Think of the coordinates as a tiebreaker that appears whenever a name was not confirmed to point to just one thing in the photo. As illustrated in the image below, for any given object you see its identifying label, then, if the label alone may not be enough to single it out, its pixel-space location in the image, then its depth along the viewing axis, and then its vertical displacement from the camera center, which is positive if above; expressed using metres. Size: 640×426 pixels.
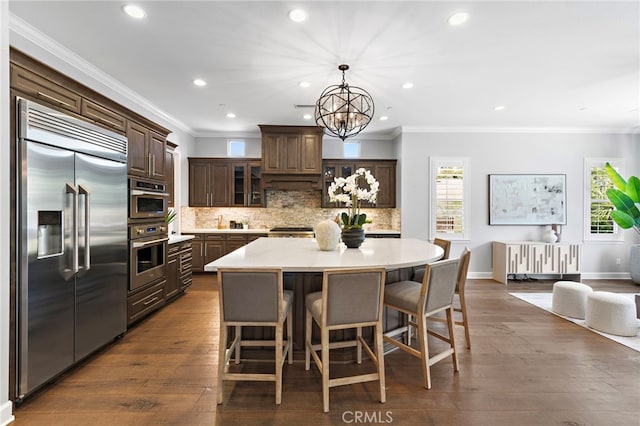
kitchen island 2.14 -0.38
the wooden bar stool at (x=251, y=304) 1.89 -0.61
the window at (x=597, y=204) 5.77 +0.13
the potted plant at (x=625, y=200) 4.62 +0.17
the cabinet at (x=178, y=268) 4.12 -0.86
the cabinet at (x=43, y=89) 1.95 +0.87
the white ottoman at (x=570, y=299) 3.60 -1.10
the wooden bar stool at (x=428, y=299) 2.15 -0.68
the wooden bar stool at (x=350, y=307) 1.89 -0.64
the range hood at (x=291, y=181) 5.79 +0.58
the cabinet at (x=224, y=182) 6.14 +0.59
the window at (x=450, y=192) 5.76 +0.36
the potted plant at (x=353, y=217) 2.83 -0.07
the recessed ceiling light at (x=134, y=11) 2.31 +1.59
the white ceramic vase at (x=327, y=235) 2.80 -0.23
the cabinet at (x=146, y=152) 3.23 +0.69
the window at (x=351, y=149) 6.46 +1.34
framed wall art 5.73 +0.22
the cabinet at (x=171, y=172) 5.16 +0.69
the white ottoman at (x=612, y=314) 3.11 -1.11
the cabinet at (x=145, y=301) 3.18 -1.05
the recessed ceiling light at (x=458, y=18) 2.40 +1.59
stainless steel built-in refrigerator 1.95 -0.23
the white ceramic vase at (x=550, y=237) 5.50 -0.49
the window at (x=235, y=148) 6.46 +1.36
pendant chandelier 2.96 +0.97
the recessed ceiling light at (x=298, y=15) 2.36 +1.58
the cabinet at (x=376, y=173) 6.14 +0.78
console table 5.37 -0.87
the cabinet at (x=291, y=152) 5.70 +1.13
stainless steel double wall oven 3.15 -0.25
